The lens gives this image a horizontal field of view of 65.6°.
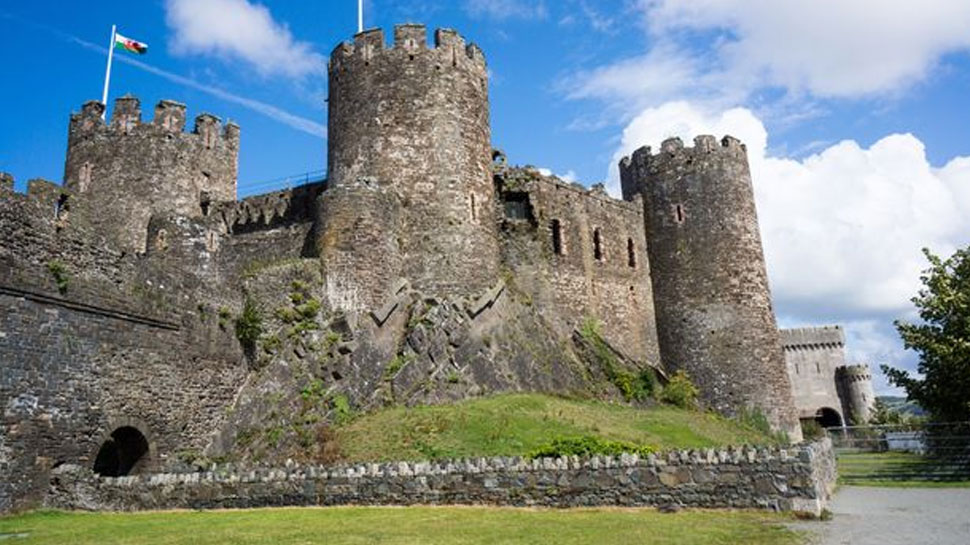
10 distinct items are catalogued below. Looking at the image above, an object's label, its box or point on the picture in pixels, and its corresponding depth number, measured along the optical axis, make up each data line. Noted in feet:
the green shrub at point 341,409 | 73.67
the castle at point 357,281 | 61.05
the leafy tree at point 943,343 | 74.59
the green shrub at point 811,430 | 133.72
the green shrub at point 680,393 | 108.88
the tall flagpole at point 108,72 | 120.12
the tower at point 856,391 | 182.19
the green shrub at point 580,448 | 55.31
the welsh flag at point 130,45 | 120.06
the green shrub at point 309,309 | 81.15
